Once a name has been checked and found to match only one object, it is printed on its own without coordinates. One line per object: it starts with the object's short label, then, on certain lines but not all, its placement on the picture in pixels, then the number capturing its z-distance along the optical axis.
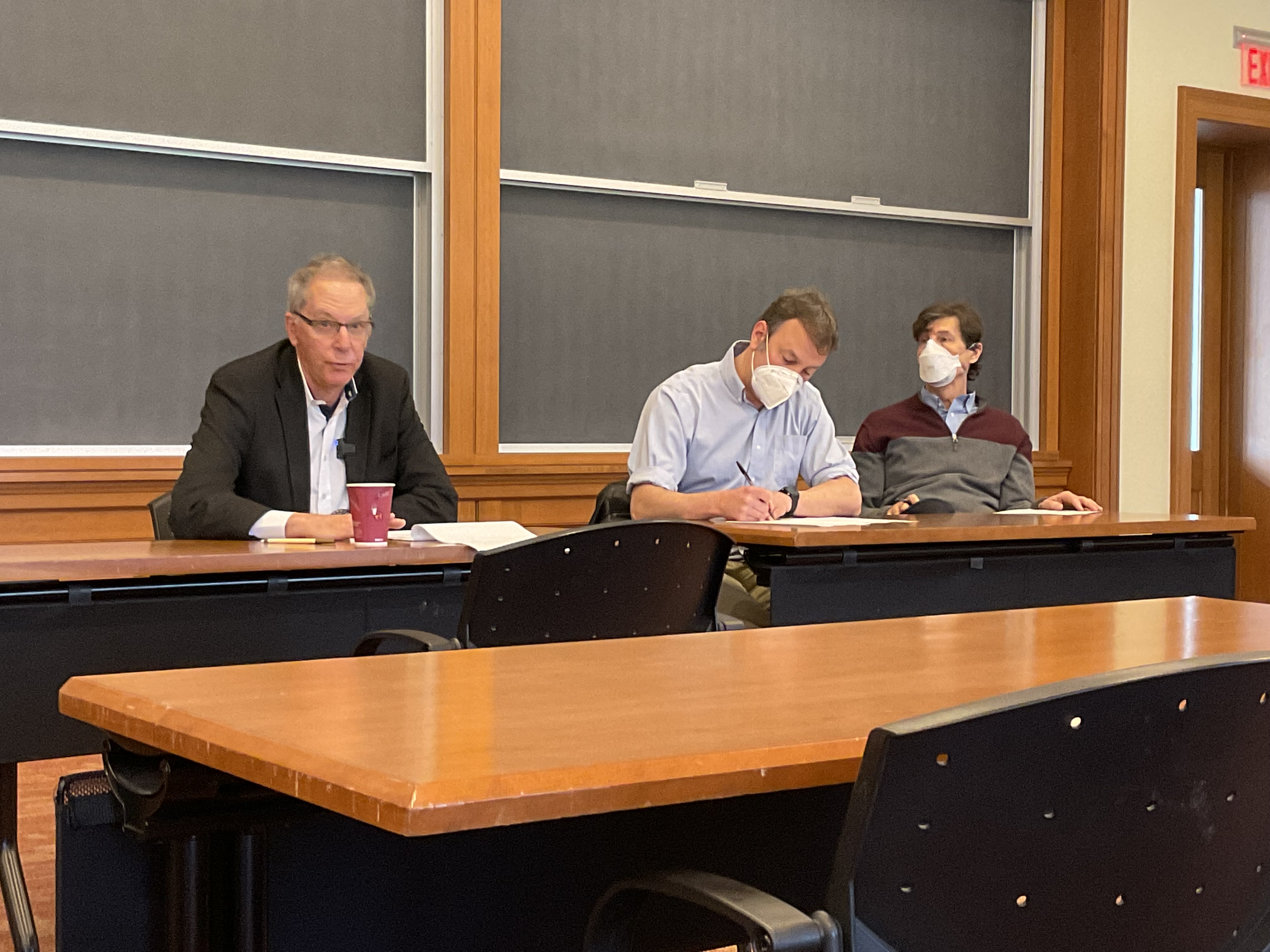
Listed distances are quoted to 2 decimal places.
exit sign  6.45
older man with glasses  3.07
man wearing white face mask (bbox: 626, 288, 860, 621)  3.59
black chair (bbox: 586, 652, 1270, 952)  0.86
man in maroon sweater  4.33
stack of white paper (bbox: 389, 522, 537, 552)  2.63
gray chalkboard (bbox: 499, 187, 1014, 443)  5.06
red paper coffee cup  2.64
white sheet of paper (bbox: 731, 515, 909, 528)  3.19
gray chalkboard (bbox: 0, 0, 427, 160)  4.24
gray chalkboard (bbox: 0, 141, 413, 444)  4.26
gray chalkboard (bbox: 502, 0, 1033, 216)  5.06
